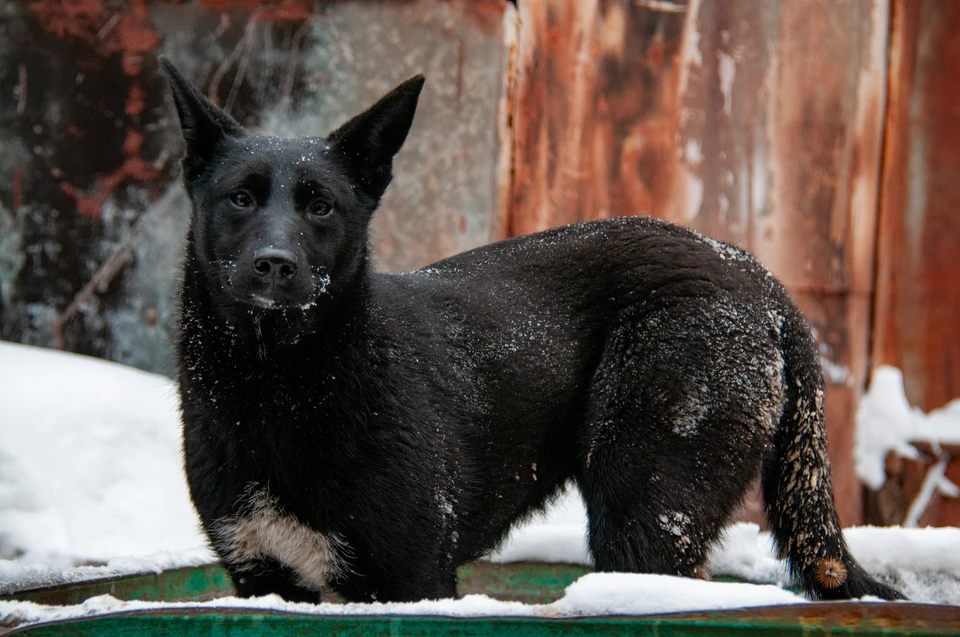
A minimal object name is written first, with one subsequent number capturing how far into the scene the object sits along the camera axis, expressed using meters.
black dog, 5.36
